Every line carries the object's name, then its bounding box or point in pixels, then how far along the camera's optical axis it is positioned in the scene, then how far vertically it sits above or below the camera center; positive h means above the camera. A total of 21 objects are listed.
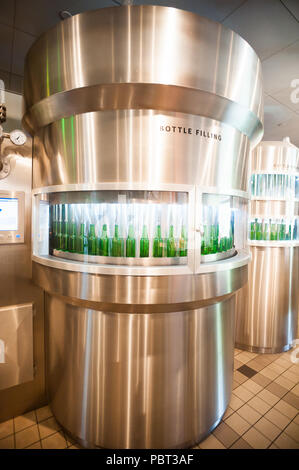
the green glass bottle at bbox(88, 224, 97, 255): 1.60 -0.12
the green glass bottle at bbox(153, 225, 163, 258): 1.58 -0.14
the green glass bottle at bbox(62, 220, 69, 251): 1.70 -0.10
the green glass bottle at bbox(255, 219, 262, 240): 3.01 -0.09
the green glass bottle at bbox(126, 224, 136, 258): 1.53 -0.14
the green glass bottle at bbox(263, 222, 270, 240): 2.99 -0.07
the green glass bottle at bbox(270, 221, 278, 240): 2.99 -0.06
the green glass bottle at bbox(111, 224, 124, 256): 1.55 -0.15
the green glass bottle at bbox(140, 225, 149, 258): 1.55 -0.12
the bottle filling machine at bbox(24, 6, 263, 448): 1.34 +0.12
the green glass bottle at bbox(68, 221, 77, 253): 1.65 -0.10
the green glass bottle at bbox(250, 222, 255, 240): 3.03 -0.09
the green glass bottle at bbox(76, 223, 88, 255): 1.61 -0.13
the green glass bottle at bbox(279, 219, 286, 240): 3.00 -0.07
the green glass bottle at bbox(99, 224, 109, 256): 1.59 -0.14
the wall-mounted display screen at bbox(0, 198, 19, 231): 1.80 +0.06
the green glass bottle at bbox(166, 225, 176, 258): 1.60 -0.15
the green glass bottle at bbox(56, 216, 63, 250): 1.74 -0.10
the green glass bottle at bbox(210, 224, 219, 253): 1.80 -0.12
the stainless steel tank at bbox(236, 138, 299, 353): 2.97 -0.36
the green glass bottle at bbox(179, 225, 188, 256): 1.60 -0.14
